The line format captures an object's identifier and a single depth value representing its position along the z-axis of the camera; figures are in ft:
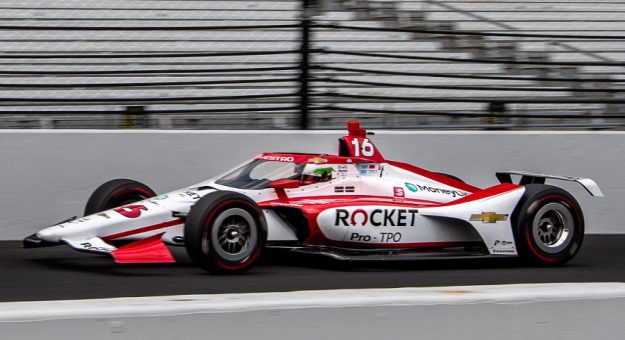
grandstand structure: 60.08
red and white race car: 44.96
